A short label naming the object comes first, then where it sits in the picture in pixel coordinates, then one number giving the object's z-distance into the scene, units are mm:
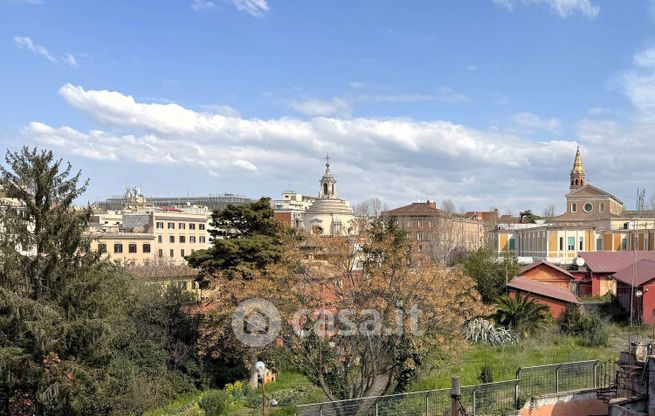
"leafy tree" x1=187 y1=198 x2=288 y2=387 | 16094
